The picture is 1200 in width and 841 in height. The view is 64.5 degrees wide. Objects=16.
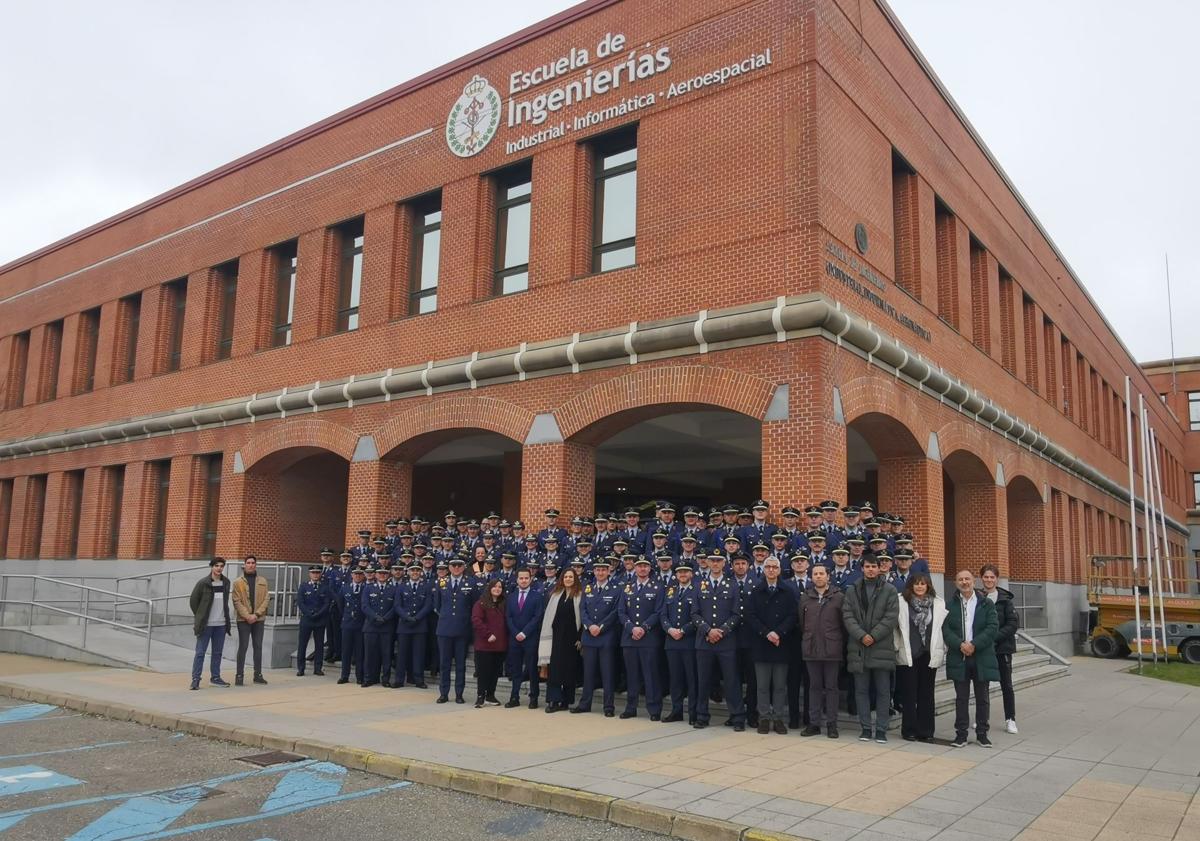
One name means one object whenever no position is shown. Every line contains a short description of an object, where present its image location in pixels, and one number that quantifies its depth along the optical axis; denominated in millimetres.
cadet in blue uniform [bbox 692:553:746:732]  10445
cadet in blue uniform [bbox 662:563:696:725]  10750
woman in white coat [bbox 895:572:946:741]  9883
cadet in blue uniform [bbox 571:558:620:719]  11461
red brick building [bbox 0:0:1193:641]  14211
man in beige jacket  13914
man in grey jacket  9773
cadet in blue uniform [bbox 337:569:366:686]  14508
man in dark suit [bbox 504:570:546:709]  12227
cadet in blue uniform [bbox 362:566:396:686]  13867
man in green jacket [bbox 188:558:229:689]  13312
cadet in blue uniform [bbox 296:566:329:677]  15305
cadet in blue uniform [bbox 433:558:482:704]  12430
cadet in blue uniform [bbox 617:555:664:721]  11078
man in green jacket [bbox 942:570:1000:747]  9773
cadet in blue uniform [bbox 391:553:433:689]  13508
